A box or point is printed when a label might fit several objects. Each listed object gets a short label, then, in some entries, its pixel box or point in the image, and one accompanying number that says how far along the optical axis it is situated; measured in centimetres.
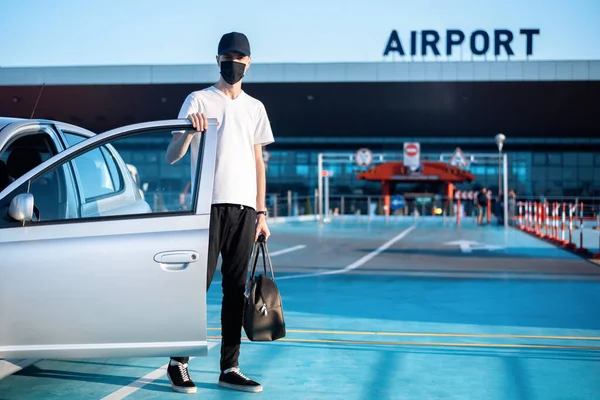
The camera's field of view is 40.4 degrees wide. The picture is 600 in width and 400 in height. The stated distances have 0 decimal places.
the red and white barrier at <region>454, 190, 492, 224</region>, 3257
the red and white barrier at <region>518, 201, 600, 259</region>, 1501
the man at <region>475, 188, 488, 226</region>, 3228
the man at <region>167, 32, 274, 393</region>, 424
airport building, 3706
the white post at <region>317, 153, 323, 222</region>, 3033
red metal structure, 3625
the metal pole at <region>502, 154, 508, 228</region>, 2892
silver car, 383
